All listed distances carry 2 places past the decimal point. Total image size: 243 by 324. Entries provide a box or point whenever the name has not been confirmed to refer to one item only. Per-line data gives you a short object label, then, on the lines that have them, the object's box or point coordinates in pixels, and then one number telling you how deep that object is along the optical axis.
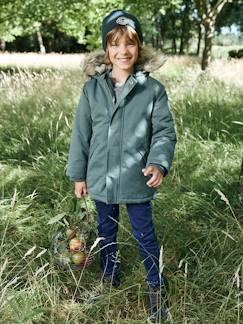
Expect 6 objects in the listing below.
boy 2.37
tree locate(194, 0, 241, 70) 13.68
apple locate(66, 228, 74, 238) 2.77
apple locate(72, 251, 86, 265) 2.70
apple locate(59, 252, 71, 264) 2.70
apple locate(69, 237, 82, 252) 2.72
